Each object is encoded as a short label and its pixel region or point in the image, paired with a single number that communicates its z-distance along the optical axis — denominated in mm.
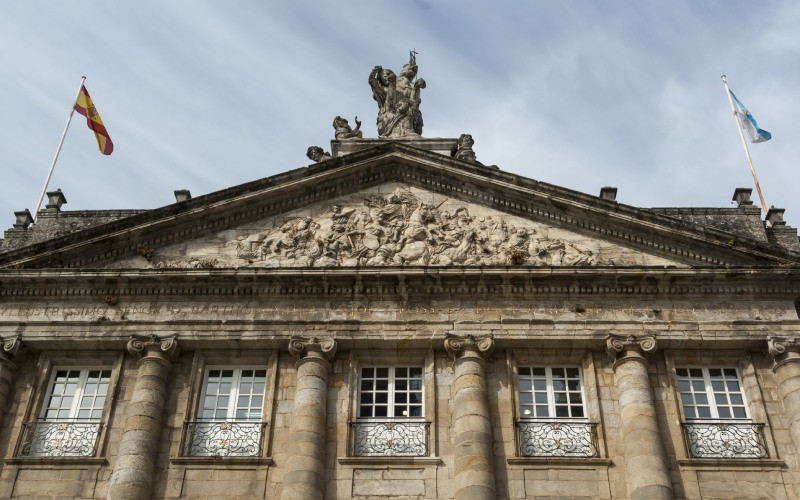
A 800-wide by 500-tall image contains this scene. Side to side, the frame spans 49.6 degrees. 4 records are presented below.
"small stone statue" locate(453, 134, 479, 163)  18375
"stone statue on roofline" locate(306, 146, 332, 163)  18438
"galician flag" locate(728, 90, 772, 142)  20094
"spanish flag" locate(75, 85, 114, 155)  20141
